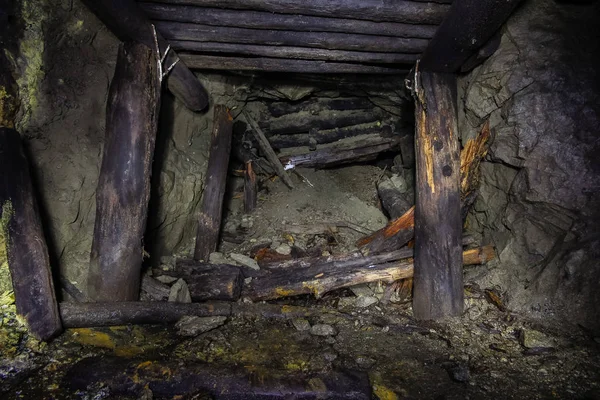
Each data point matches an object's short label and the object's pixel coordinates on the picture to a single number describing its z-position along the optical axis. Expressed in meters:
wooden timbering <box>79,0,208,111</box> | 2.44
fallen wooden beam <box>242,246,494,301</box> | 3.32
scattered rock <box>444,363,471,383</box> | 2.21
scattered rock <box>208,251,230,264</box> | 3.89
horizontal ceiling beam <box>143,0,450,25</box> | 2.57
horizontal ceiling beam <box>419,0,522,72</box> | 2.33
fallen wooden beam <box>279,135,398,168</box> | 5.74
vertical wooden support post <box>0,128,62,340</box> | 2.18
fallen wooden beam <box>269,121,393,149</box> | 5.78
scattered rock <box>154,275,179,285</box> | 3.47
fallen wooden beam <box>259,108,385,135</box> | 5.68
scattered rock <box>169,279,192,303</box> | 3.19
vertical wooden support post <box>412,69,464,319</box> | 2.97
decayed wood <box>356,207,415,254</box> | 3.66
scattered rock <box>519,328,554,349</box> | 2.48
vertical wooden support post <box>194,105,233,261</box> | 4.17
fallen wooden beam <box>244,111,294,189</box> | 5.62
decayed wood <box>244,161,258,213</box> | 5.48
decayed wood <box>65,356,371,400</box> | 2.02
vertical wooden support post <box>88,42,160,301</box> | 2.72
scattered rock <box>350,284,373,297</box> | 3.45
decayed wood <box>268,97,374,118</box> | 5.57
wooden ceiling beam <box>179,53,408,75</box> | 3.42
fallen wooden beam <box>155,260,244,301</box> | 3.26
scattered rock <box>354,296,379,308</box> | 3.31
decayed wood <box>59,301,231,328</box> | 2.47
